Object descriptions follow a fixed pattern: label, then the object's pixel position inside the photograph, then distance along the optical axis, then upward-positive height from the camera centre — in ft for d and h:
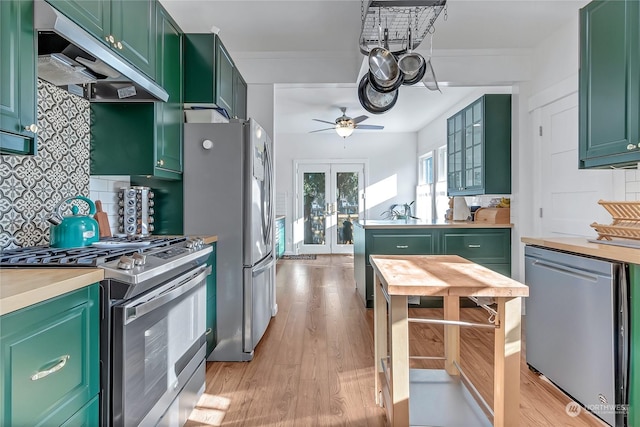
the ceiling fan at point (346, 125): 18.56 +4.64
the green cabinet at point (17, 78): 3.77 +1.47
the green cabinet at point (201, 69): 8.47 +3.42
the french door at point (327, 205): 25.81 +0.63
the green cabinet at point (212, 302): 7.91 -1.98
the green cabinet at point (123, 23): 4.85 +2.92
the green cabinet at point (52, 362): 2.83 -1.34
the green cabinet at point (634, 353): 5.10 -1.98
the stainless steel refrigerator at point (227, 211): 8.25 +0.06
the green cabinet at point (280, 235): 21.19 -1.39
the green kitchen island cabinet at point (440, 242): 12.48 -0.98
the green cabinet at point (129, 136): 7.14 +1.53
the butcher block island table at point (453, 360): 4.47 -1.80
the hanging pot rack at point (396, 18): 7.61 +4.58
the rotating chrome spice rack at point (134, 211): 7.86 +0.05
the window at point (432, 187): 20.77 +1.71
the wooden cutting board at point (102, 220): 7.01 -0.14
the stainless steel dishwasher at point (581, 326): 5.33 -1.90
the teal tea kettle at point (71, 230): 5.32 -0.25
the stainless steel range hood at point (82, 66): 4.16 +2.20
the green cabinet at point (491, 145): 12.26 +2.41
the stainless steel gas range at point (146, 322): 4.02 -1.45
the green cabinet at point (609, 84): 6.08 +2.40
